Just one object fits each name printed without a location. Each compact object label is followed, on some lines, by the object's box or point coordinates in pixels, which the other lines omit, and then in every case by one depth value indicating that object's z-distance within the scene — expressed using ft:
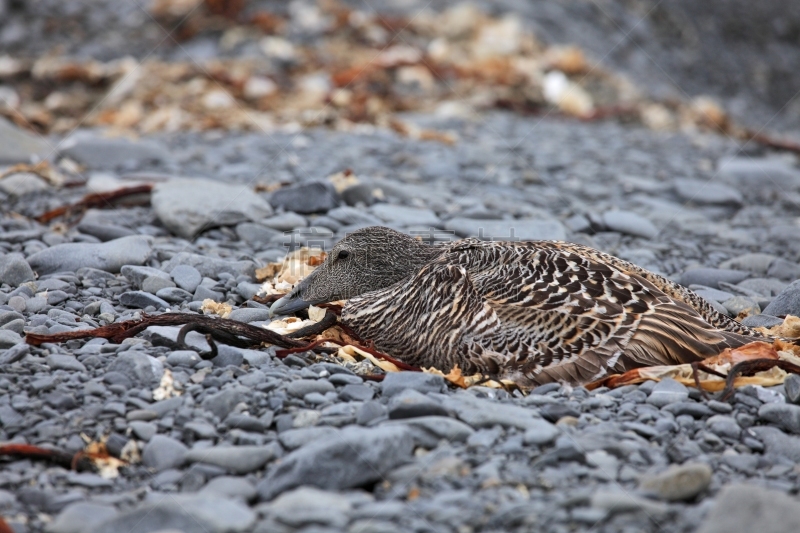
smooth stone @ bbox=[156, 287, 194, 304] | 32.78
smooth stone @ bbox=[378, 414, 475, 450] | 22.18
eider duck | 27.78
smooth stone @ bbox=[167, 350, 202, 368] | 26.21
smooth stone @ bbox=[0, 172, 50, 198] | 47.42
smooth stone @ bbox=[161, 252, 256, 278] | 35.96
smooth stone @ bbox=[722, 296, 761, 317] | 35.15
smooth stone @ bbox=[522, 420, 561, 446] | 22.25
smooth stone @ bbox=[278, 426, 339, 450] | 22.12
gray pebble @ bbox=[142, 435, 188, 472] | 21.84
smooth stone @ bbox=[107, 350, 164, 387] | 24.94
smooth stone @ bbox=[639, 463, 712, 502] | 19.85
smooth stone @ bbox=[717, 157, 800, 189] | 59.82
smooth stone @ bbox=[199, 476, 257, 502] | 20.08
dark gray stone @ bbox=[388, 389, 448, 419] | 23.08
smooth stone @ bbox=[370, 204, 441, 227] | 44.57
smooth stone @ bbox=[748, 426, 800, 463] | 23.09
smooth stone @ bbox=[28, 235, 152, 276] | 35.12
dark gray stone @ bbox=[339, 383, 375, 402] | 25.00
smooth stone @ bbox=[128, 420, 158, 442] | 22.65
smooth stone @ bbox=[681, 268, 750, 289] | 39.70
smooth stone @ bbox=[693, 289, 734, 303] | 36.91
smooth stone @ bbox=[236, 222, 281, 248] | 41.50
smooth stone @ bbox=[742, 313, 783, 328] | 32.81
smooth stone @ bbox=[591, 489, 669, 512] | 19.04
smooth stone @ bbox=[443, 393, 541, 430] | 23.21
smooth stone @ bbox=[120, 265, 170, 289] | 33.81
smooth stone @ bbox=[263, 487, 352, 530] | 18.52
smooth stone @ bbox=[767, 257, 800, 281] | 42.04
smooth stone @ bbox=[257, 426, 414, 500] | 20.18
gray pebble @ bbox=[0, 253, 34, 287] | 33.30
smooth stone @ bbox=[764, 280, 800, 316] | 33.68
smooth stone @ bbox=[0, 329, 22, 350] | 26.81
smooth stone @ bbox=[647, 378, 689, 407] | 25.53
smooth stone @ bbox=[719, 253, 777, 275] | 42.50
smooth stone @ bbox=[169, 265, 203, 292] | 34.12
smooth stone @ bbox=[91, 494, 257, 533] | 18.51
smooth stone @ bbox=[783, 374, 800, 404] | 25.43
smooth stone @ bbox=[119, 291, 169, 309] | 31.91
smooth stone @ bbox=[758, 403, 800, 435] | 24.22
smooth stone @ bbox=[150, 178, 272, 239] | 41.52
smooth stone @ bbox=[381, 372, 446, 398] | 25.18
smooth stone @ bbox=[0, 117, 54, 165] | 53.78
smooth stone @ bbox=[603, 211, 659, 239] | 46.91
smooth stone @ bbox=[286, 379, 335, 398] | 24.80
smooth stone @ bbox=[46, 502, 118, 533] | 18.83
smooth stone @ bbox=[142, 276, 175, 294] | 33.27
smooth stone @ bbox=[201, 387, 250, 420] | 23.81
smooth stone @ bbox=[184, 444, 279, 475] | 21.42
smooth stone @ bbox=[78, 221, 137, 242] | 40.14
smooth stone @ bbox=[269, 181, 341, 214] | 44.60
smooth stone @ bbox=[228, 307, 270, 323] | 31.53
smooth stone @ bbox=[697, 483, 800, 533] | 17.56
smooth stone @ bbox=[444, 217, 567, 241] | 43.19
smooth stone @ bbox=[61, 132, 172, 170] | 55.16
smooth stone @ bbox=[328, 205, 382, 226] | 43.62
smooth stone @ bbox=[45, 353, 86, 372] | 25.40
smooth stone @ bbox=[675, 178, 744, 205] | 54.49
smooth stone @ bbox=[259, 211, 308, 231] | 42.78
